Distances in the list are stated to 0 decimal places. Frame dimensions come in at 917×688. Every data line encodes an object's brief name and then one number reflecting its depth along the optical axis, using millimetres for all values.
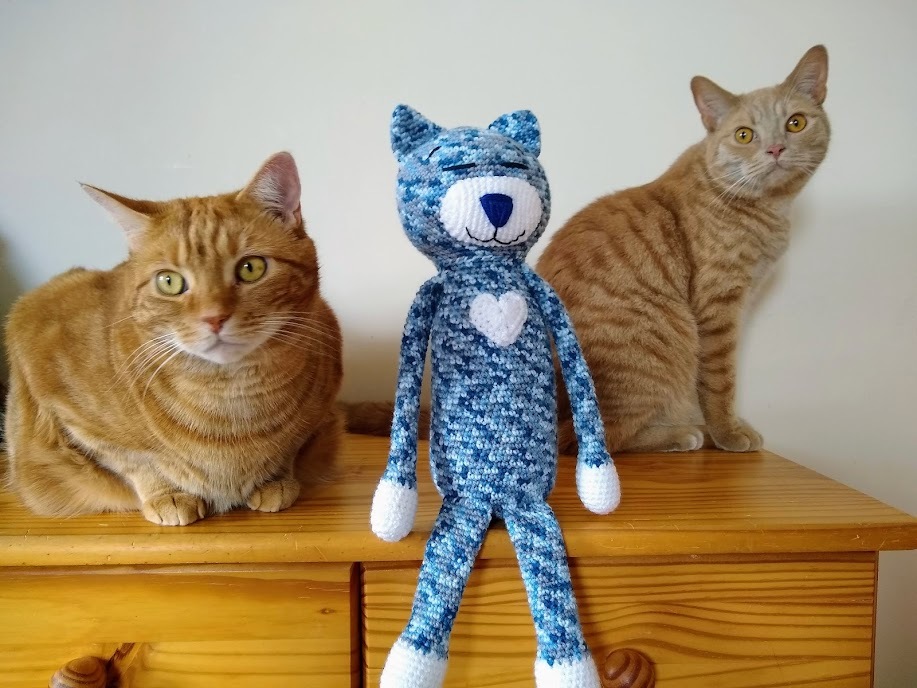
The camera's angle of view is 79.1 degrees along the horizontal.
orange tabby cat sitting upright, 858
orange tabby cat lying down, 557
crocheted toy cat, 465
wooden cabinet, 522
